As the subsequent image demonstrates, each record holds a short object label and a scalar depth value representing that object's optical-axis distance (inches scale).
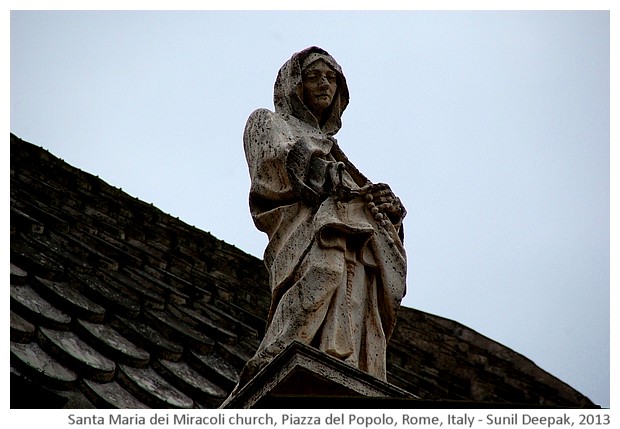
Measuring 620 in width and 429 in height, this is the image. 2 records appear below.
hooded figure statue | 623.8
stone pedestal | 581.6
